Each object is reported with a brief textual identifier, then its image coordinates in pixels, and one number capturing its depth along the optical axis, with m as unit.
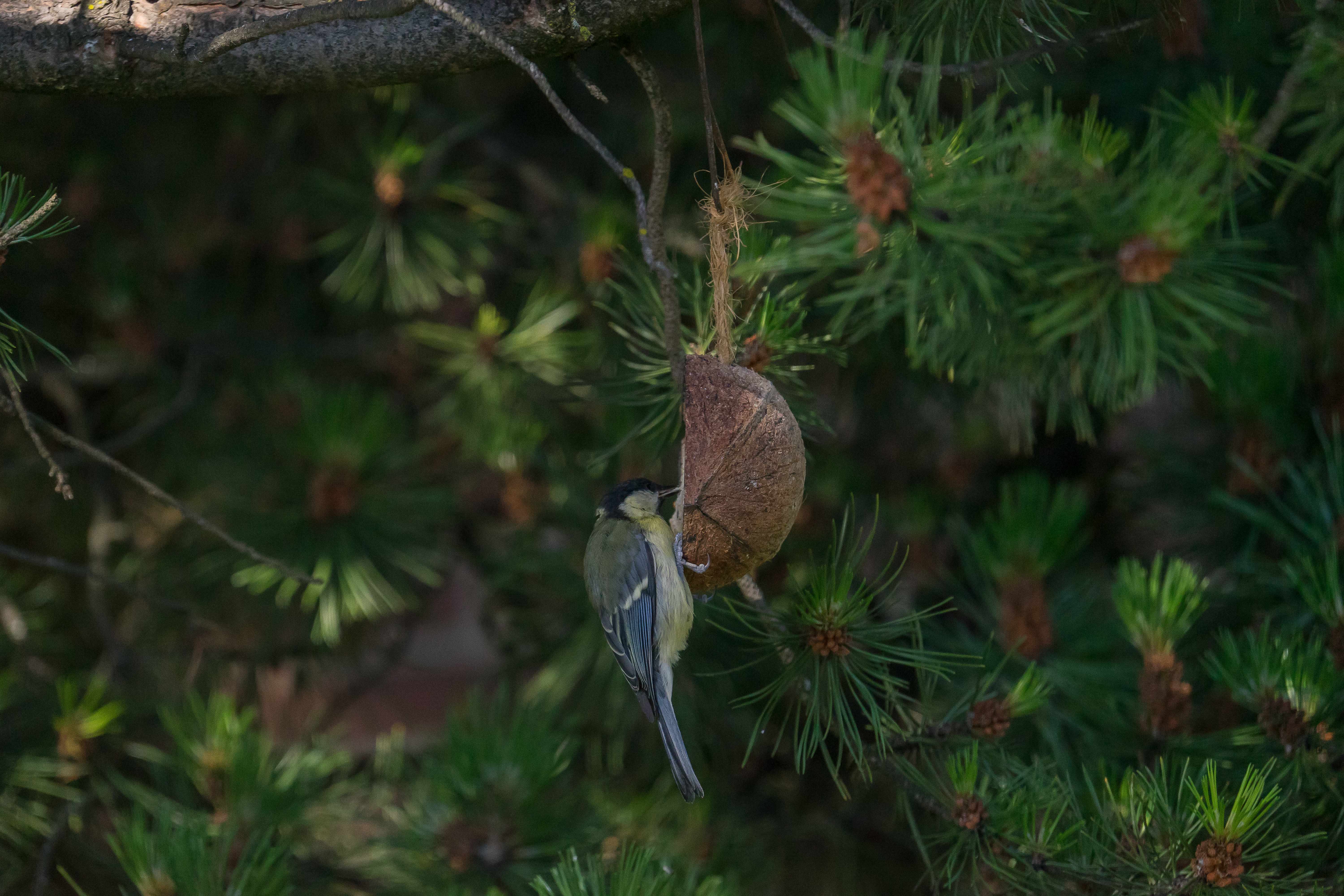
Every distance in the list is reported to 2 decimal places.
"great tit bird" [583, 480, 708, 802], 6.58
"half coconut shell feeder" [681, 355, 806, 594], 6.49
